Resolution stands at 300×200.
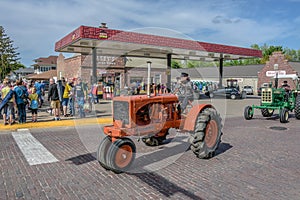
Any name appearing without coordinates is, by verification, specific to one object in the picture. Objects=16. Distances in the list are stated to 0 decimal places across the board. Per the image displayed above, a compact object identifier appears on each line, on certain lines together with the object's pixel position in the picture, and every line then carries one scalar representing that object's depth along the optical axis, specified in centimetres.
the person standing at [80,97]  1184
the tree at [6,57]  4428
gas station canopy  1573
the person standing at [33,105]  1055
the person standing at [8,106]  966
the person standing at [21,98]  986
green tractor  1201
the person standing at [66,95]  1160
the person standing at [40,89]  1509
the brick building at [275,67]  4307
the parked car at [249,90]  4178
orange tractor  466
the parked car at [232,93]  2878
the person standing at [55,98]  1097
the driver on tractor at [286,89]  1243
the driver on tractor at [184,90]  589
